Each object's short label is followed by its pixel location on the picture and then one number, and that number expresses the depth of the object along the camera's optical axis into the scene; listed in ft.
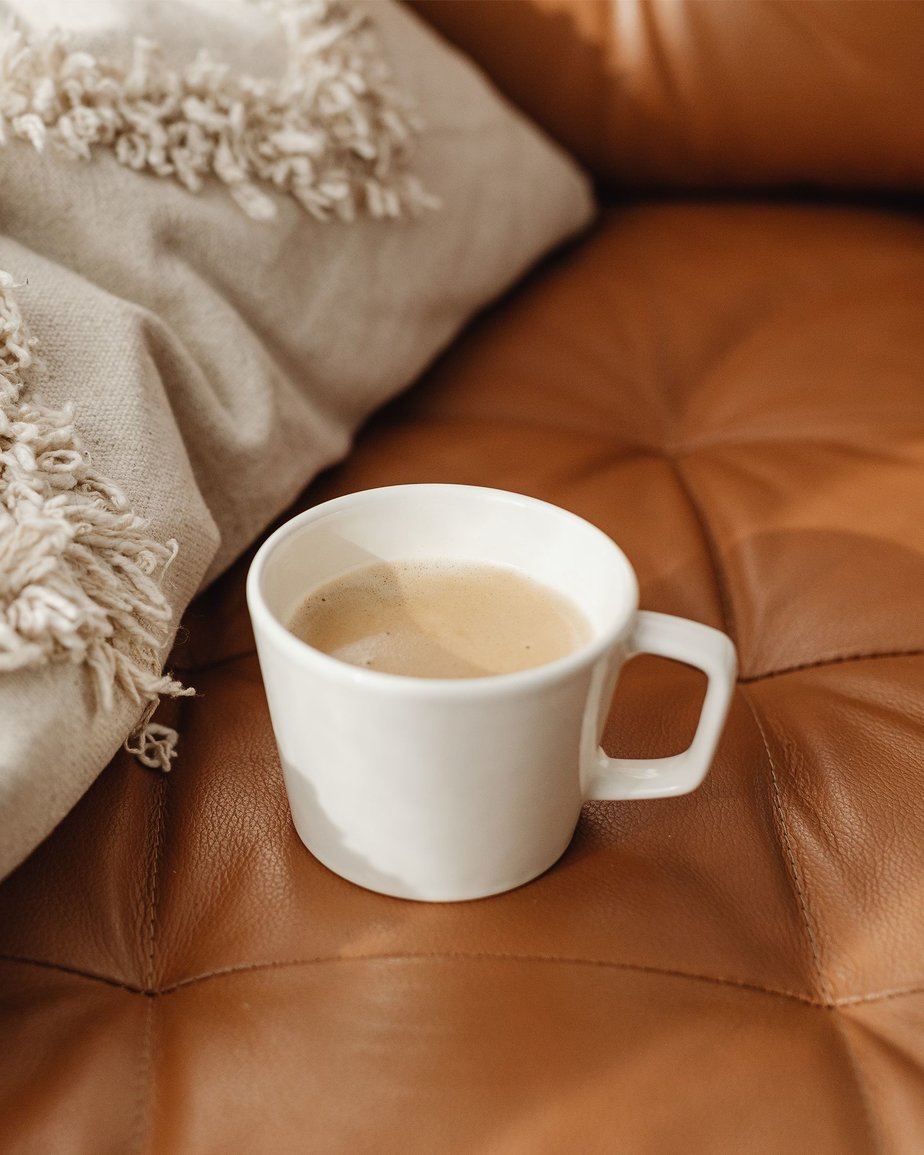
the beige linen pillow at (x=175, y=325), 1.33
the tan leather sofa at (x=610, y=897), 1.18
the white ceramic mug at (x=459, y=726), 1.22
